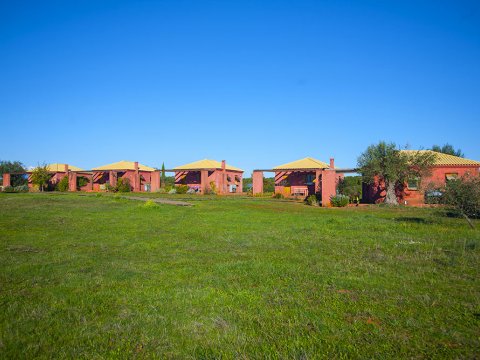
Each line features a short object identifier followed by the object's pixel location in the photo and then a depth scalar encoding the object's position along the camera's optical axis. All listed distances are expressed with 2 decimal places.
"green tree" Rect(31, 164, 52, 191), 50.22
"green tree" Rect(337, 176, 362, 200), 34.78
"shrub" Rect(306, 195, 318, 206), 29.67
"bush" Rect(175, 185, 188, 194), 50.31
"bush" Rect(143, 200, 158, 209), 20.97
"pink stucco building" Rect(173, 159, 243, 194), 52.97
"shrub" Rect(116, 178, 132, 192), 49.34
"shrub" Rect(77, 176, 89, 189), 58.19
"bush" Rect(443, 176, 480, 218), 12.55
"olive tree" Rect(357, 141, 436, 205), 30.14
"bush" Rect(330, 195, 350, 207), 28.17
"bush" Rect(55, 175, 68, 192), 53.41
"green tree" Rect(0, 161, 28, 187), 62.09
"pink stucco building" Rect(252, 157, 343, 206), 45.69
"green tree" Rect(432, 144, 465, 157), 60.31
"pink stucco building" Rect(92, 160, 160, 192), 55.66
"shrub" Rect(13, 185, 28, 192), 43.94
